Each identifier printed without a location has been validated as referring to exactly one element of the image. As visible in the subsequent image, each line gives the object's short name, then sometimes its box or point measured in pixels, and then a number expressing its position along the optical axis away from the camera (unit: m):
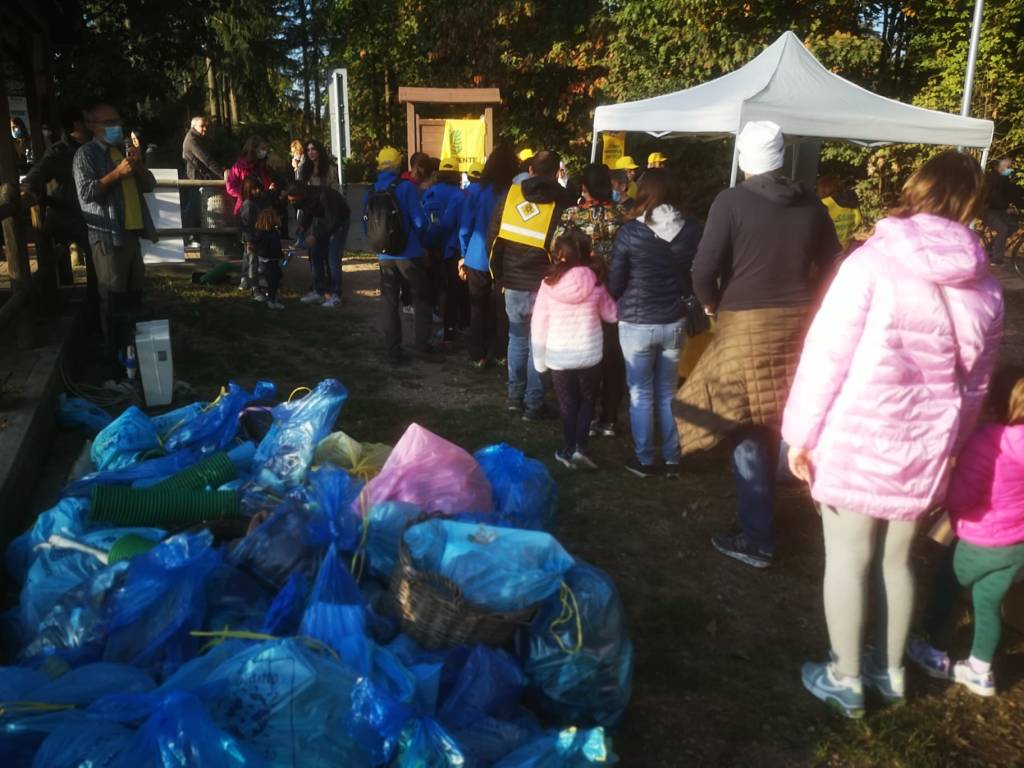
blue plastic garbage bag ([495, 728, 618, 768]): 2.35
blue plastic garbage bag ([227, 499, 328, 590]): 2.97
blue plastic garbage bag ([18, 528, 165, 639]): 2.93
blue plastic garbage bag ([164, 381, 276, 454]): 4.20
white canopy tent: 7.45
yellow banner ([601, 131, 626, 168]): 11.61
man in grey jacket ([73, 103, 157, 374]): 5.55
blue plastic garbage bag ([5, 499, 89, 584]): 3.34
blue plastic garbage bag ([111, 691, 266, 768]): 2.01
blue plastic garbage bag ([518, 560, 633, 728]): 2.78
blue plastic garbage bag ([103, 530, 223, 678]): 2.64
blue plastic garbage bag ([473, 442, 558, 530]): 3.73
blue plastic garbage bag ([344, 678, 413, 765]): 2.29
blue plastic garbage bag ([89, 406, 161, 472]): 4.02
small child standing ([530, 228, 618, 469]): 4.88
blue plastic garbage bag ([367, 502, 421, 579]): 3.18
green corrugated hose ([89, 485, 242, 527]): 3.37
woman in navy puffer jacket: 4.55
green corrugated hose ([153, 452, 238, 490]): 3.67
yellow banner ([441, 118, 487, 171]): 13.35
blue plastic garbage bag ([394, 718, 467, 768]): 2.25
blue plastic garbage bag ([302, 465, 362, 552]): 3.19
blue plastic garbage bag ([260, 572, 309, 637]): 2.74
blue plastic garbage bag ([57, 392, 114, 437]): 5.20
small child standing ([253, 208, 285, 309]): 8.84
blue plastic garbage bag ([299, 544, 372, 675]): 2.54
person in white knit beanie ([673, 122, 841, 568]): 3.71
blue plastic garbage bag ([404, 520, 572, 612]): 2.72
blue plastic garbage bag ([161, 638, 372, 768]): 2.26
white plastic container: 5.62
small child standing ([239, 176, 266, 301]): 8.95
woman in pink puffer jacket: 2.55
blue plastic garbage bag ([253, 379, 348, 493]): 3.83
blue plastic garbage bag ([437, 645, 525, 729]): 2.55
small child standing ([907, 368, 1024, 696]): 2.82
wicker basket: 2.69
